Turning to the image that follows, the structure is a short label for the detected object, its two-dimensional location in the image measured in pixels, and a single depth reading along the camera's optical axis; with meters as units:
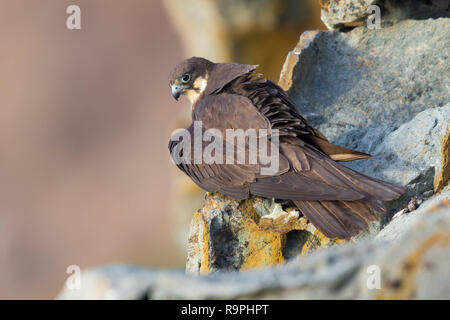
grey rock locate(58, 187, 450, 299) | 2.73
